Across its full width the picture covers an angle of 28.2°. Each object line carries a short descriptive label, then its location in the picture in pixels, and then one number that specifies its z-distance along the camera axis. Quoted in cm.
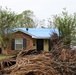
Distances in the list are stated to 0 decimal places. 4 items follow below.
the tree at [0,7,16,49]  1892
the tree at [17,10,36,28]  3005
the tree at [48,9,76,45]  1856
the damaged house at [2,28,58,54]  1955
